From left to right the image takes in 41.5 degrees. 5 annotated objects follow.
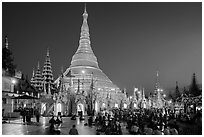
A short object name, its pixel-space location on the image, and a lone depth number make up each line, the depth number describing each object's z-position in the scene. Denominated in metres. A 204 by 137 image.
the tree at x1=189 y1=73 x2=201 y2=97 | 31.67
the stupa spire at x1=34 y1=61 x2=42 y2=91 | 32.81
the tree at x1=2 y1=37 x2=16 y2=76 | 20.76
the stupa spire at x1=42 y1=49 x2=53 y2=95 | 32.38
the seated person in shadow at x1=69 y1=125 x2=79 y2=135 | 7.78
